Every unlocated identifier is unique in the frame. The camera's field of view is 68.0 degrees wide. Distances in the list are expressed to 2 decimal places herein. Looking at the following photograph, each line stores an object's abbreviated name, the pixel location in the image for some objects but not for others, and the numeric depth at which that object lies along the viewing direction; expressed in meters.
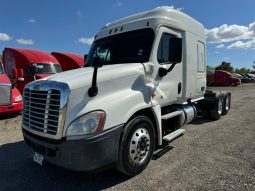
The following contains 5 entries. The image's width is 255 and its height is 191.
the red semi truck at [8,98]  6.87
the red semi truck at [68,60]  14.30
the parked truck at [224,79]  23.90
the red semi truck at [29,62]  9.79
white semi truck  2.71
